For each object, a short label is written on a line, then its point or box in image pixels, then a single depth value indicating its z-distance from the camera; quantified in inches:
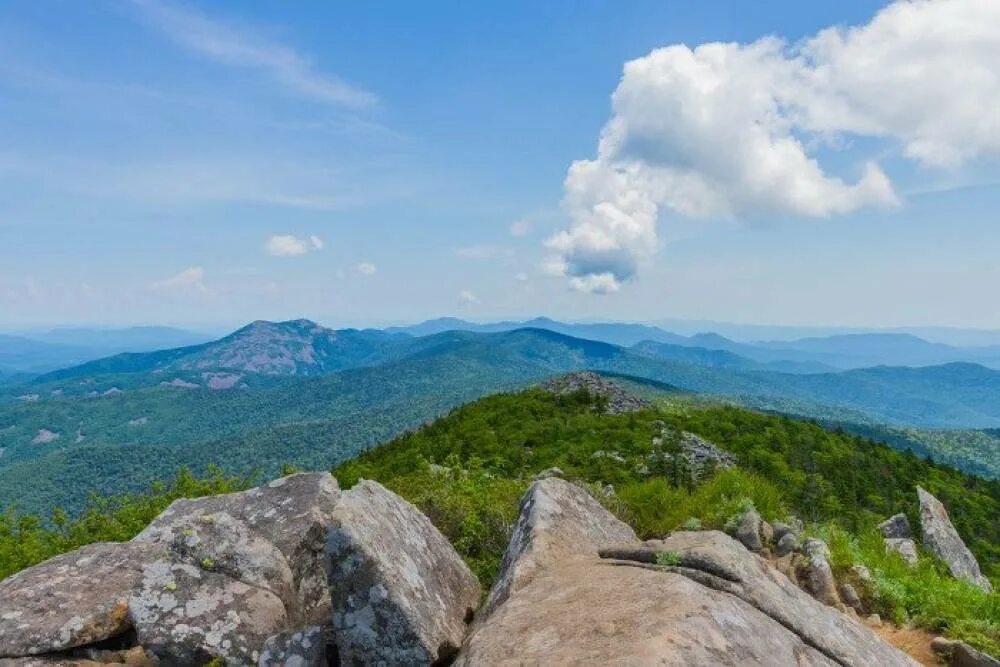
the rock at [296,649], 355.9
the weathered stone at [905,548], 760.1
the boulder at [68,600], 421.4
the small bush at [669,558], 368.5
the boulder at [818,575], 526.0
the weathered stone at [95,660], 407.8
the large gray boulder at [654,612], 272.8
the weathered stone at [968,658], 431.5
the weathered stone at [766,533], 623.3
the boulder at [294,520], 456.8
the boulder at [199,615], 387.5
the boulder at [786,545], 597.0
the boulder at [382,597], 351.6
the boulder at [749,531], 599.5
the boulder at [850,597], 534.6
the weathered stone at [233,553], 439.8
